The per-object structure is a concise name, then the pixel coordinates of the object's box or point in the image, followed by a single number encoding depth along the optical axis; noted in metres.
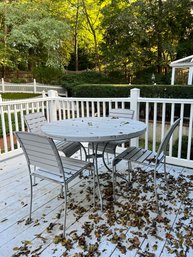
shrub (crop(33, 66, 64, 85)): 15.65
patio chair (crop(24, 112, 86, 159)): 2.98
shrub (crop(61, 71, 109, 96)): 13.38
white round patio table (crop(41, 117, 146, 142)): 2.17
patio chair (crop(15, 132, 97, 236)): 1.86
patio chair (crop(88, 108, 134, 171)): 3.02
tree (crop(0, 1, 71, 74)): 10.84
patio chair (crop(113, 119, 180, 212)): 2.22
